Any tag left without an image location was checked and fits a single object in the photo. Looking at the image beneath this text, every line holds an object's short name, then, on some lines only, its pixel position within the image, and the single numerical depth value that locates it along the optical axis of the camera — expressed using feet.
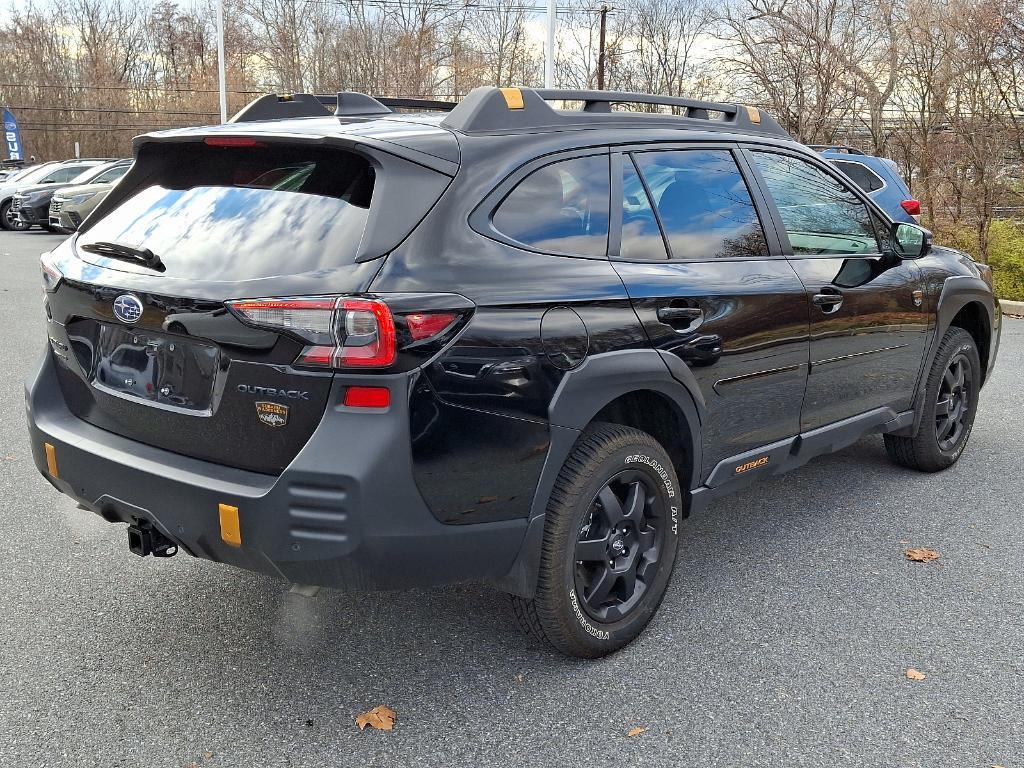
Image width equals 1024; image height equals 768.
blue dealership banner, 127.95
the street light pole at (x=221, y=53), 103.35
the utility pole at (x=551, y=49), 75.56
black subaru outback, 8.21
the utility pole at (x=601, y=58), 109.60
